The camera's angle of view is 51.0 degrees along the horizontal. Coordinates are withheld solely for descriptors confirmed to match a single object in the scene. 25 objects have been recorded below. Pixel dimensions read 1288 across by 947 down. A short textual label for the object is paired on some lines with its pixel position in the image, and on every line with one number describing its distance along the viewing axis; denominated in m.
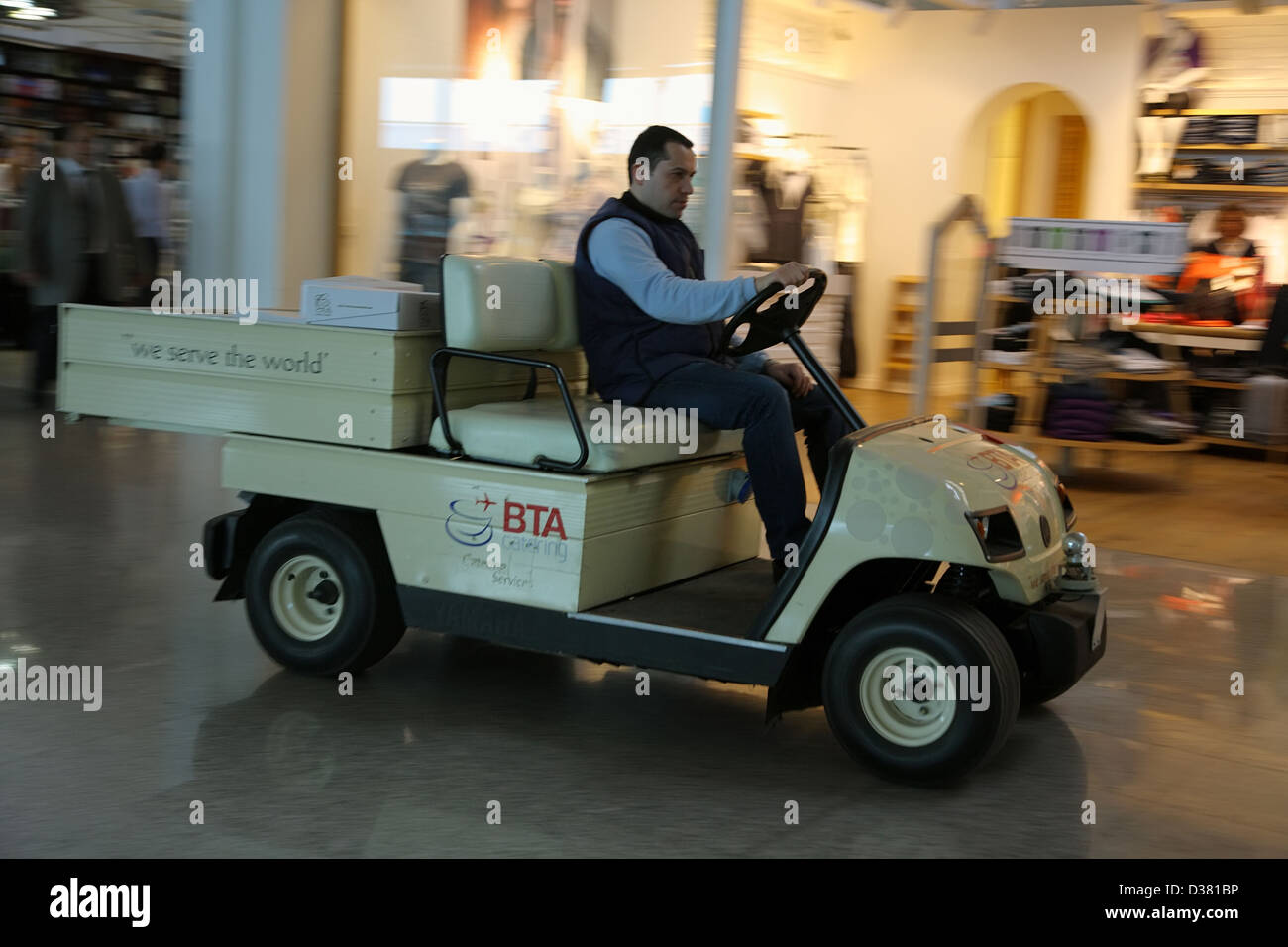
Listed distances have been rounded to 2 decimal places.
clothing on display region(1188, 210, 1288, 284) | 9.32
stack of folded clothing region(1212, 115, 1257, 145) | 9.16
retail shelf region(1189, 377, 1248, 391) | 8.52
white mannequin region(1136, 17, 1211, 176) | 9.55
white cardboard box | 3.33
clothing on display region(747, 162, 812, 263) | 9.67
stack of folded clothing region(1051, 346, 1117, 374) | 7.15
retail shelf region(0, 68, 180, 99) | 11.75
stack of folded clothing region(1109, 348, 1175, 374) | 7.35
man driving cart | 3.18
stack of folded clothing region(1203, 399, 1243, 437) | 8.50
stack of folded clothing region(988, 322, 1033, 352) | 7.36
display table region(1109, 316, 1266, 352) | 8.53
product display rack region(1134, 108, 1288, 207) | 9.17
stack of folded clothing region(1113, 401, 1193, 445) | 7.11
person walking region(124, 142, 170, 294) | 8.38
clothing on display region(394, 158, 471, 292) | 7.85
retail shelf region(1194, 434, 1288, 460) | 8.38
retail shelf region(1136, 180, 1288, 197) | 9.14
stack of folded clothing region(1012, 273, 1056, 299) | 7.41
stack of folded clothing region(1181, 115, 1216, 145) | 9.31
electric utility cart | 2.90
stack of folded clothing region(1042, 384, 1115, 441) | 7.06
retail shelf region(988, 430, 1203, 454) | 7.06
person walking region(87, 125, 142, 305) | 7.62
